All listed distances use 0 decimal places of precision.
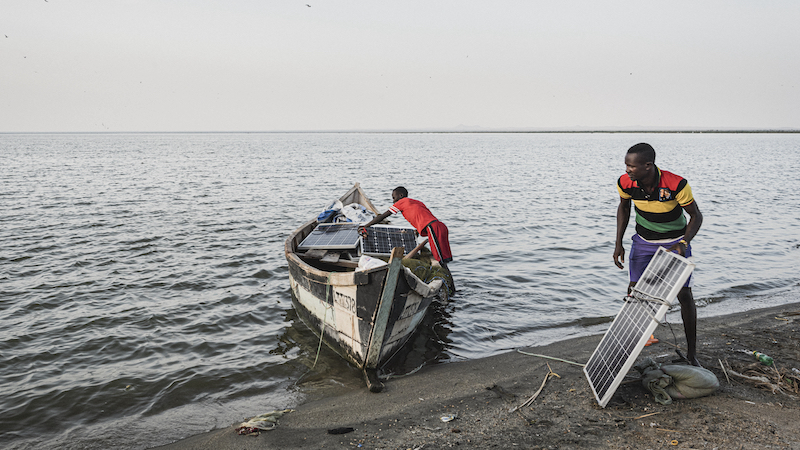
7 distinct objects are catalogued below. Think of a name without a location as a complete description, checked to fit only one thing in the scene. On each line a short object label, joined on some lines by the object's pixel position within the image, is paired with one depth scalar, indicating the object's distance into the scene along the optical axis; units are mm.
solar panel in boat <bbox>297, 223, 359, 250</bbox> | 9070
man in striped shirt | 4570
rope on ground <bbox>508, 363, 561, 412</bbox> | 4883
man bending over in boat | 8594
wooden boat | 5602
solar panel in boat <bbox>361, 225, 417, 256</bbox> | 8930
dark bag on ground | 4602
